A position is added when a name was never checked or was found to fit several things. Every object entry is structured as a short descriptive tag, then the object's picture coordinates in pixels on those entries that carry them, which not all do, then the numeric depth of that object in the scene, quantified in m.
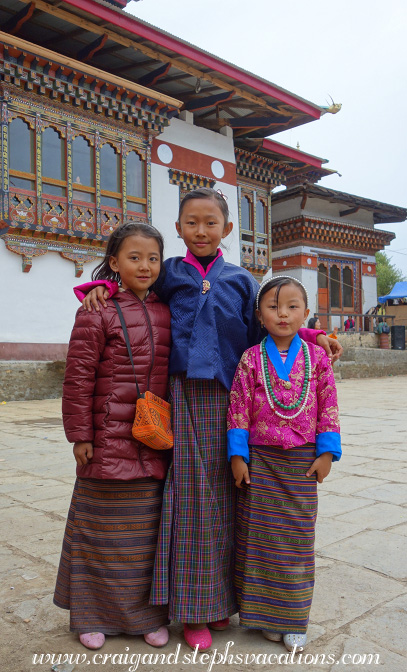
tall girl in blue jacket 1.89
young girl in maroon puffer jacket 1.90
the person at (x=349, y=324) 19.36
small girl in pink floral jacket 1.88
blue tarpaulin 23.66
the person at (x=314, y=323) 11.05
